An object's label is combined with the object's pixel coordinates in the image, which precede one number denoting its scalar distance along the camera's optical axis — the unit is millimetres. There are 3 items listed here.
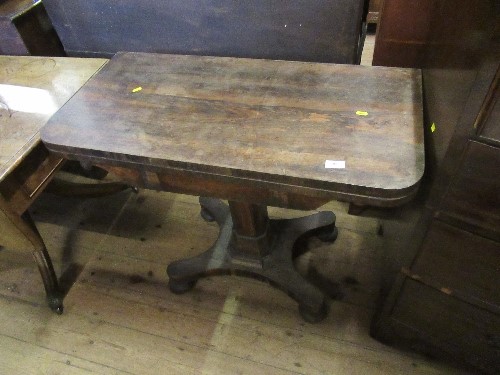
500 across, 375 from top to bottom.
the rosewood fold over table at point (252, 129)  736
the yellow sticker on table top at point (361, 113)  839
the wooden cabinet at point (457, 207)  586
